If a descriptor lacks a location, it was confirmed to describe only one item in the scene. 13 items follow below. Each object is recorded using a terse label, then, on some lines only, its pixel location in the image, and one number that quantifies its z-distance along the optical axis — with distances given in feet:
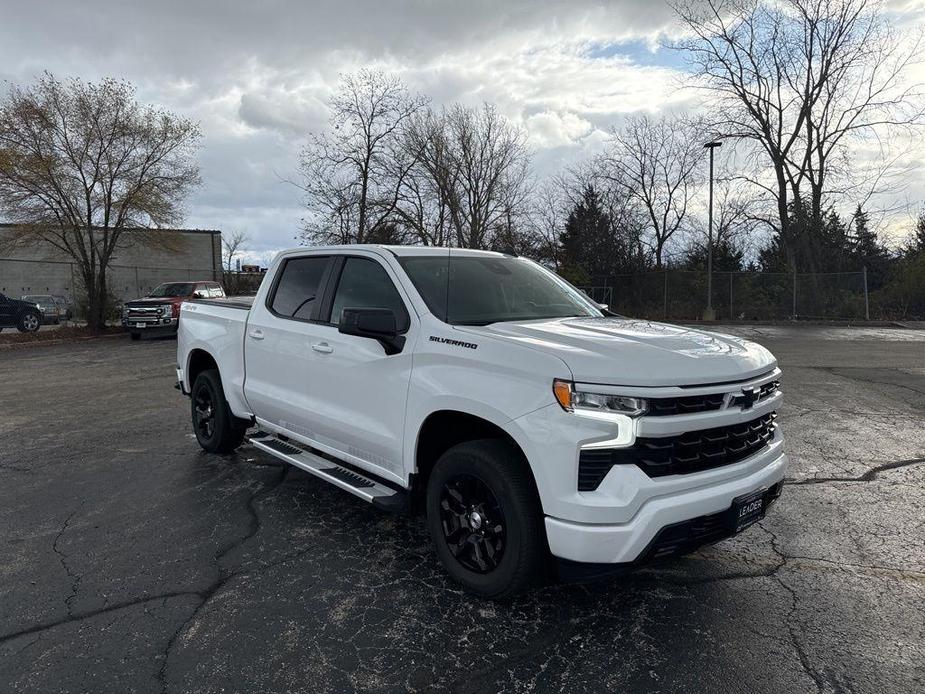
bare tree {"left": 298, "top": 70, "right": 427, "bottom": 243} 89.30
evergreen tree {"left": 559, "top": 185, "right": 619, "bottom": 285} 106.93
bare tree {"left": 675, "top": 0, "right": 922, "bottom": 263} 90.53
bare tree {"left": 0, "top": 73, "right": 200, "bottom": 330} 60.44
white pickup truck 8.76
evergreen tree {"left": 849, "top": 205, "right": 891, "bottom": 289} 88.69
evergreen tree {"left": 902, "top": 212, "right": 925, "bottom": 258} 95.77
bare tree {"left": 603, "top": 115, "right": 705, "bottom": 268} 122.42
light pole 84.69
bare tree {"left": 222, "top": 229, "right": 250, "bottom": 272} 177.99
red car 60.85
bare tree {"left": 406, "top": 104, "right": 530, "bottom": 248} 102.58
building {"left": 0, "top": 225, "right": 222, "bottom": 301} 70.79
